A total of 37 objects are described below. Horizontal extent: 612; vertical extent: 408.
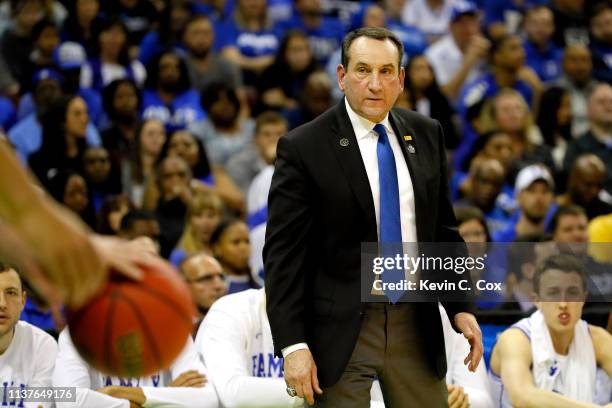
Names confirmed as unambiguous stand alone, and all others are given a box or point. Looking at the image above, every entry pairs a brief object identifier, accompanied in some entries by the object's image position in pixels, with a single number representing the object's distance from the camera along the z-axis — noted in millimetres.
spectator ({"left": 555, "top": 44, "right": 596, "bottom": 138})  22781
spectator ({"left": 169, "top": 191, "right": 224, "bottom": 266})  15781
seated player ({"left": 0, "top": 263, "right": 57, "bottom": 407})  10164
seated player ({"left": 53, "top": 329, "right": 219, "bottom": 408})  10281
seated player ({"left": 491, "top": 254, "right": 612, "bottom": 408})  11133
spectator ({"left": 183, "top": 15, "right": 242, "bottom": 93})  20594
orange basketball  5676
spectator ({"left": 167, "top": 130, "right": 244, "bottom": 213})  17844
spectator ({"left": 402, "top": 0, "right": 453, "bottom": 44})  24234
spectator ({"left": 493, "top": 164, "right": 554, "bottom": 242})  16969
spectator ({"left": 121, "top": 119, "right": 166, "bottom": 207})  17922
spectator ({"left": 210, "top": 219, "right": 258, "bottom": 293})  14547
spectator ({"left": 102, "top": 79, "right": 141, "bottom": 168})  18297
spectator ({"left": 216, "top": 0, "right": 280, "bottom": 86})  21844
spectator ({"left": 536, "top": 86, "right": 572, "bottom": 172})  21609
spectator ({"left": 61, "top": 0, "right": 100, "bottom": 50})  19797
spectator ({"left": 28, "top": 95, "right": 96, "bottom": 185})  16672
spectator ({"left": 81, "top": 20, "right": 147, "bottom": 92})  19453
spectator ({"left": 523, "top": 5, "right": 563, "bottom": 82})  24062
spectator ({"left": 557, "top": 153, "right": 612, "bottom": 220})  17891
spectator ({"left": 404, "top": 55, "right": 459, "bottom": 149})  20984
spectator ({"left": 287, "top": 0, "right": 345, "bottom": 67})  23016
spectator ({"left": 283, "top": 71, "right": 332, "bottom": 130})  19670
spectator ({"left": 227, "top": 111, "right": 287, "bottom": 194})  17937
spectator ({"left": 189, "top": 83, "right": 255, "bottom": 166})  19297
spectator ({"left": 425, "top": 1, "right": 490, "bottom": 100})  22859
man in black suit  7633
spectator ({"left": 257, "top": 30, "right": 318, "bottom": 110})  21156
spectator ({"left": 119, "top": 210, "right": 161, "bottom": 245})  14609
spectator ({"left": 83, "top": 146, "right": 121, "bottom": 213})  16766
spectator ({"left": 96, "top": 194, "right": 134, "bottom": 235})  15562
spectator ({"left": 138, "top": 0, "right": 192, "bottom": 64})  20812
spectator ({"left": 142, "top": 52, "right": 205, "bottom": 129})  19500
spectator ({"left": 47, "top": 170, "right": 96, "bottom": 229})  15711
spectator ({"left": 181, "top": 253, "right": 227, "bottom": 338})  12852
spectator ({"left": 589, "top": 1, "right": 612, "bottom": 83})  24062
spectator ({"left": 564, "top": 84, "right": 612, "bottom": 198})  20187
